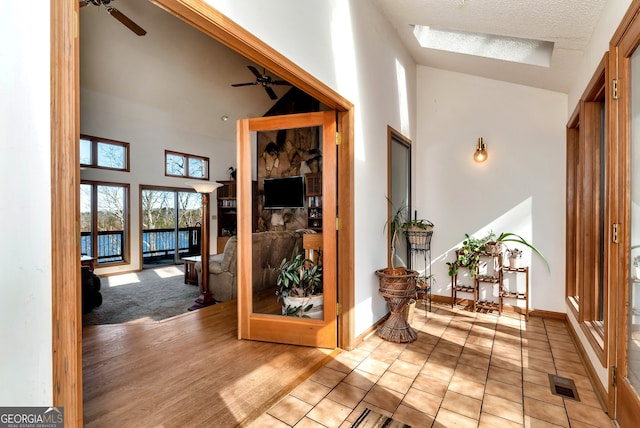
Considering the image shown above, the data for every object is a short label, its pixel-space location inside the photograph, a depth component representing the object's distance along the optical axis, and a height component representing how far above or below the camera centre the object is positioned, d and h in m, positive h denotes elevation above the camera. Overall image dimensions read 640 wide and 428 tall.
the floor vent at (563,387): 2.16 -1.25
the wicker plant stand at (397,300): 2.99 -0.84
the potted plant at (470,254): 3.92 -0.54
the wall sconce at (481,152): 4.10 +0.76
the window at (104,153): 6.38 +1.26
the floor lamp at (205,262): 4.43 -0.69
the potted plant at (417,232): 3.80 -0.25
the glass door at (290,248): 2.85 -0.34
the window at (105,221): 6.63 -0.17
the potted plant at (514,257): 3.88 -0.57
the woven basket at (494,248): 3.83 -0.45
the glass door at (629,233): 1.66 -0.12
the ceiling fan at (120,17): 3.48 +2.38
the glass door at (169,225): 7.65 -0.31
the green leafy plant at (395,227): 3.67 -0.18
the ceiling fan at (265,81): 5.49 +2.37
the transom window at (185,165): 7.83 +1.22
